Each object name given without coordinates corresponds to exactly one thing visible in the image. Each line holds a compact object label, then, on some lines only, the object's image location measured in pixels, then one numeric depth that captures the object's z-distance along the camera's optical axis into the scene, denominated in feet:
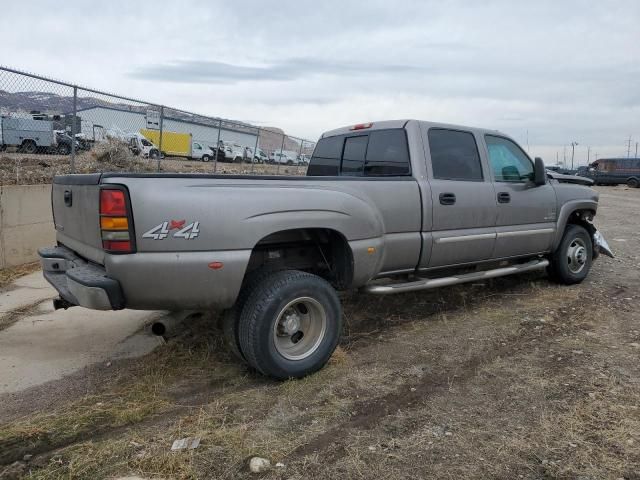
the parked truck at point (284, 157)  59.36
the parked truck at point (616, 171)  108.58
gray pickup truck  10.40
